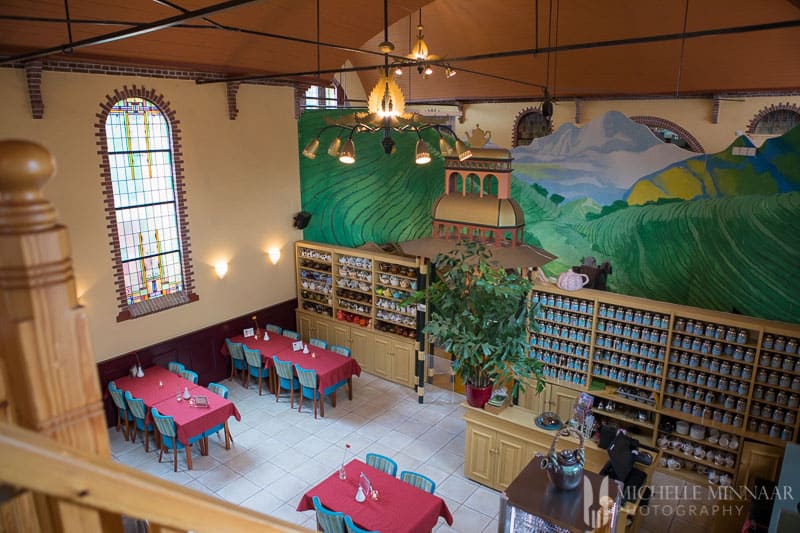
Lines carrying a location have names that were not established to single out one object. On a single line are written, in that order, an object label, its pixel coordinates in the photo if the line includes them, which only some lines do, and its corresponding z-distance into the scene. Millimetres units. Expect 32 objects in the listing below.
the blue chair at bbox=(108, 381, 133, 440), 8273
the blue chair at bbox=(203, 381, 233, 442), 8270
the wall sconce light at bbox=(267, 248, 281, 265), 11019
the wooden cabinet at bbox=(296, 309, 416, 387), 10156
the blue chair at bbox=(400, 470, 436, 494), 5940
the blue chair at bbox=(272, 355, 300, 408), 9273
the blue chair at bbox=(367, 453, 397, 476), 6277
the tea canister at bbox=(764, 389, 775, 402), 6605
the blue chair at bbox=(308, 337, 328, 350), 10155
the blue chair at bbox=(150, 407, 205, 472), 7484
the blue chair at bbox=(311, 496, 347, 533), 5379
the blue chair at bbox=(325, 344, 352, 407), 9297
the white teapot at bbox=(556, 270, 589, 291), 7762
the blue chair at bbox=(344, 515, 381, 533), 5215
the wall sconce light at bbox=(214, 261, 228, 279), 10109
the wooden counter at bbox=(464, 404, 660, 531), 6605
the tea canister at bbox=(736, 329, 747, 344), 6675
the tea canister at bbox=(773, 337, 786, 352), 6441
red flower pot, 6926
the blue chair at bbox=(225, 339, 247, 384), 10086
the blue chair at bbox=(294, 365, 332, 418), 8922
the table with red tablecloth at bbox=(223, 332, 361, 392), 9094
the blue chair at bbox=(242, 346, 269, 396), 9680
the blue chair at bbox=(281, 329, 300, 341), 10477
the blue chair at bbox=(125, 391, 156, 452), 7941
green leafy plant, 6441
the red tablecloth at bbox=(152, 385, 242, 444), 7492
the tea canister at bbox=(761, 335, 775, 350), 6523
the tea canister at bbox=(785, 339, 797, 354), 6406
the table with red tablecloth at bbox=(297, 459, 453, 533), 5383
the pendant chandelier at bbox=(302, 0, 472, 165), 5387
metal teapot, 4637
